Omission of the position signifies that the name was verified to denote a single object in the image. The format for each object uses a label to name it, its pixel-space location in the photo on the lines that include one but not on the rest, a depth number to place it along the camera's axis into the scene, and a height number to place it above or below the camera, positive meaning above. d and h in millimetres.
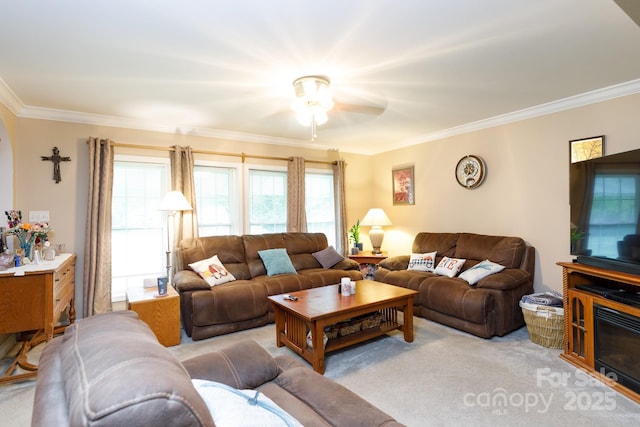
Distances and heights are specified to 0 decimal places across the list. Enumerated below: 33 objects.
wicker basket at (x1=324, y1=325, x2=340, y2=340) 3012 -1060
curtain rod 4076 +905
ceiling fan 2910 +1097
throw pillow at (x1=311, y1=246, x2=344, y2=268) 4832 -602
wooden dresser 2498 -639
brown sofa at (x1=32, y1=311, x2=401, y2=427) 621 -371
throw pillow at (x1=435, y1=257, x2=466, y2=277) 4055 -638
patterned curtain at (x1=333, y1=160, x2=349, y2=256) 5746 +162
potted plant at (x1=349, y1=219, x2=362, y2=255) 5796 -351
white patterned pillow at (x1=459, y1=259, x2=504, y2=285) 3641 -625
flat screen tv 2441 +29
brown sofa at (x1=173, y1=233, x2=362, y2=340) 3451 -767
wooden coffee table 2697 -857
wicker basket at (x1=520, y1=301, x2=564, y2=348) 3016 -1020
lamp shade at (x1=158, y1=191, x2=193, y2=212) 3906 +171
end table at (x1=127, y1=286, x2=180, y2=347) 3175 -933
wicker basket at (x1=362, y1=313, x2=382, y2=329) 3229 -1039
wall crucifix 3730 +655
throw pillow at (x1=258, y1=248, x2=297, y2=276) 4332 -602
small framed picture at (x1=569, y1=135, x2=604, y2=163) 3342 +694
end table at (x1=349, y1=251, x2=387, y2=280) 5277 -734
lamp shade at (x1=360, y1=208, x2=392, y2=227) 5441 -49
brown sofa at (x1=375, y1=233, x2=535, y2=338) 3318 -775
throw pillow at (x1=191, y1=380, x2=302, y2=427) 875 -537
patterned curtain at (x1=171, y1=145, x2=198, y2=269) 4309 +403
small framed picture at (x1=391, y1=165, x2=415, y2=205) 5461 +523
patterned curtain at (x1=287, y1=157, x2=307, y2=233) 5223 +341
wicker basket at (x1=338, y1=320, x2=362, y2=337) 3088 -1054
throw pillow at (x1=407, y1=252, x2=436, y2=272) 4401 -628
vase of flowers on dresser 2949 -133
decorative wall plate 4410 +609
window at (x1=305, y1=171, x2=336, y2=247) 5641 +213
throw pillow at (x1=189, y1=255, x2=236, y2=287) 3809 -643
